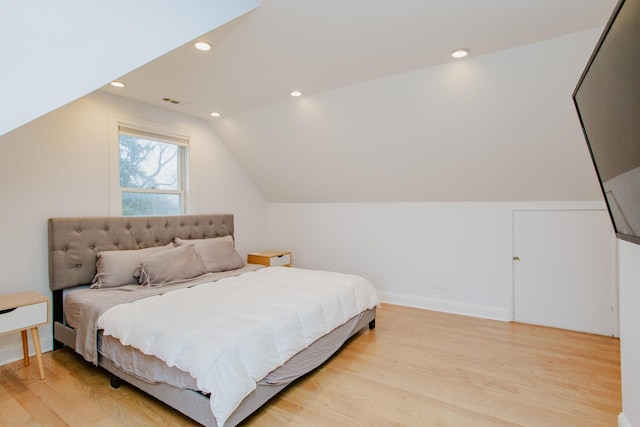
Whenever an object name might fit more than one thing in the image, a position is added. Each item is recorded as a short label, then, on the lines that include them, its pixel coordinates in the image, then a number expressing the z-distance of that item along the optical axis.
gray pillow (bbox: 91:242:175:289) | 2.92
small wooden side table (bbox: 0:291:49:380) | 2.22
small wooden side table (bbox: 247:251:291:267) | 4.52
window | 3.40
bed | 1.76
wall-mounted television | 0.90
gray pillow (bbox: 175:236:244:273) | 3.56
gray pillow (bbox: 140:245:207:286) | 2.99
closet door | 3.15
